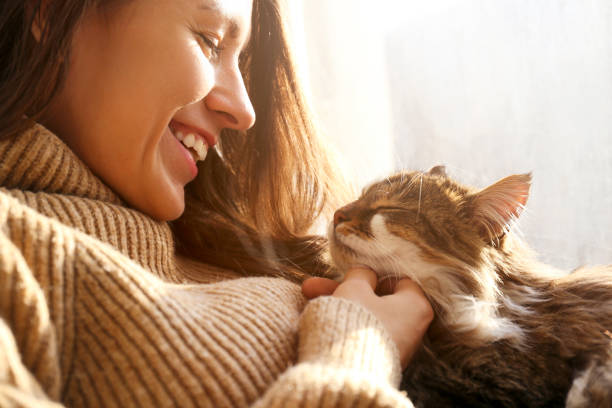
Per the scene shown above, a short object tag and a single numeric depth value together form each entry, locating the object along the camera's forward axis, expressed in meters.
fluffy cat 0.47
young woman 0.39
